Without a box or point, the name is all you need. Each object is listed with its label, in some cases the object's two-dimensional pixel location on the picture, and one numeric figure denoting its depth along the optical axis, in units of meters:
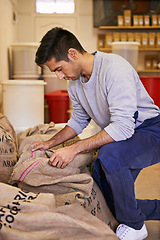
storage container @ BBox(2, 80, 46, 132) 2.74
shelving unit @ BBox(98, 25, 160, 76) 5.46
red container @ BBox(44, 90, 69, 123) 3.67
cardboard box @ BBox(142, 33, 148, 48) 5.45
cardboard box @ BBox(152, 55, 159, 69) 5.64
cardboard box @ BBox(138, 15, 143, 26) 5.50
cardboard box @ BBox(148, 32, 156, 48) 5.45
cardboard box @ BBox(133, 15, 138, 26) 5.47
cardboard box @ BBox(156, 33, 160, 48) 5.45
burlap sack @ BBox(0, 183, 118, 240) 0.88
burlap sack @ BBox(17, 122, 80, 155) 1.62
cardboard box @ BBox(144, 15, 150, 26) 5.50
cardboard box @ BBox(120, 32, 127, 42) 5.41
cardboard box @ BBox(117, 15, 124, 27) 5.48
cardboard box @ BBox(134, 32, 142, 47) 5.45
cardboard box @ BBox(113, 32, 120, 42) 5.39
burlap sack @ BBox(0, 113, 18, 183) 1.30
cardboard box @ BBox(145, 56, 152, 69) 5.66
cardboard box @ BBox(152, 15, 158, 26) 5.47
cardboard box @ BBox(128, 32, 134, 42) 5.43
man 1.24
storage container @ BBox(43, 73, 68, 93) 4.05
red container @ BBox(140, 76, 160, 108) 3.93
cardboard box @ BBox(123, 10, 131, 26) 5.48
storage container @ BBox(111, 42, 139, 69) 3.48
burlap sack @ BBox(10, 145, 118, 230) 1.16
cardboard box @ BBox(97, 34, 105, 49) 5.59
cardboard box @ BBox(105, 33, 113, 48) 5.41
